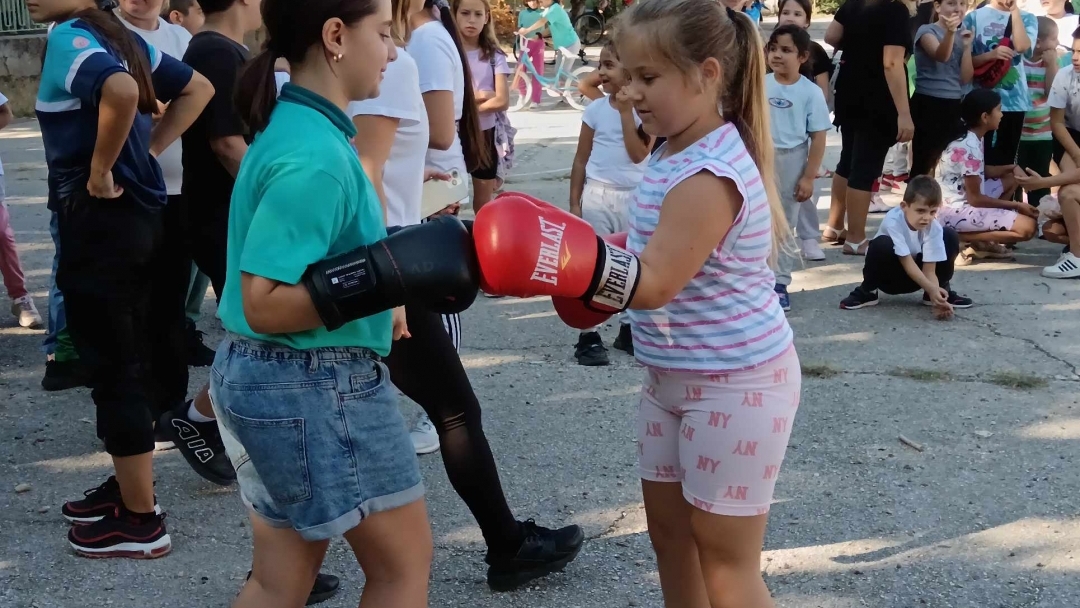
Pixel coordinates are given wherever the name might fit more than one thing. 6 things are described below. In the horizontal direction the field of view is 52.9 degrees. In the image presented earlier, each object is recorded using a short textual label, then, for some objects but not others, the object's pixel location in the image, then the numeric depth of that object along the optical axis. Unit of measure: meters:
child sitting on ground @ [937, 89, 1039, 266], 6.85
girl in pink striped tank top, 2.11
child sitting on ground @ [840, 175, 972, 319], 5.86
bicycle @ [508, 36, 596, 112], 14.09
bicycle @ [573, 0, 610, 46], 21.39
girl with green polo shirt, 1.98
